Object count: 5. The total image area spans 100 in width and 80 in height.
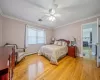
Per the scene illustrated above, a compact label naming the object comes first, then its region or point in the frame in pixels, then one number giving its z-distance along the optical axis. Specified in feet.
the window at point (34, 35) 11.13
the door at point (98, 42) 6.65
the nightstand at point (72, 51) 10.21
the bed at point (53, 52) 7.64
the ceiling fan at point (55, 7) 5.88
